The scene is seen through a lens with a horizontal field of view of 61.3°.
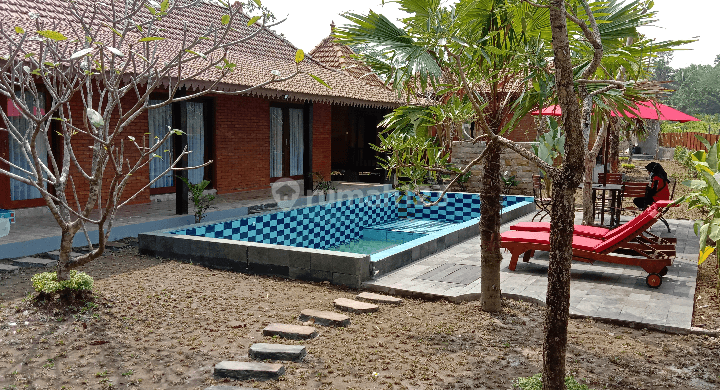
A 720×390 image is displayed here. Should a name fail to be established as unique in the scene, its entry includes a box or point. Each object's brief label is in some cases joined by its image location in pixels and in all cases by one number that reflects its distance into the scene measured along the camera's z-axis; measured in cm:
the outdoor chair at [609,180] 1320
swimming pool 772
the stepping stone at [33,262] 812
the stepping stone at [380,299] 675
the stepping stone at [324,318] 585
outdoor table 1149
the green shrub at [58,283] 591
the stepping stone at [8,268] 770
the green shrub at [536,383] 430
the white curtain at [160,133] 1379
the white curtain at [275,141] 1750
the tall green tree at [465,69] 496
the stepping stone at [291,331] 541
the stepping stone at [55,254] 864
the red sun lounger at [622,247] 745
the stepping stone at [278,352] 486
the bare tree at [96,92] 505
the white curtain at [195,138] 1488
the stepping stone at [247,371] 450
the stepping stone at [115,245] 941
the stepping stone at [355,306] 631
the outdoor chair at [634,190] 1211
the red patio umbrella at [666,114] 1298
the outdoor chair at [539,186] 1289
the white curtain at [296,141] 1831
